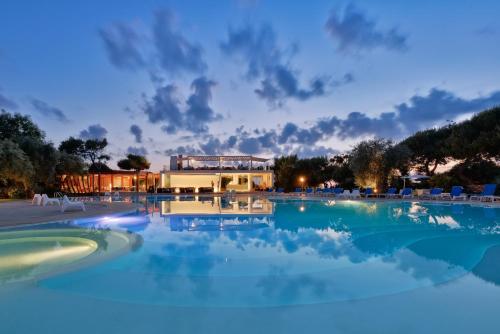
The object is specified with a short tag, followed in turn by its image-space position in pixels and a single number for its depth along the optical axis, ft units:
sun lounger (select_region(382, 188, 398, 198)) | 67.62
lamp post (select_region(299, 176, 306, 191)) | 101.04
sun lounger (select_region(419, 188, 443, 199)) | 60.23
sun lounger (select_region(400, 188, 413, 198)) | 65.57
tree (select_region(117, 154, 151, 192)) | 142.80
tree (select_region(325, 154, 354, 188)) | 93.67
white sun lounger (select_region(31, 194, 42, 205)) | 48.11
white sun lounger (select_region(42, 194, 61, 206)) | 45.85
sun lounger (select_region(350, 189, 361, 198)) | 70.55
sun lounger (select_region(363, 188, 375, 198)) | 69.87
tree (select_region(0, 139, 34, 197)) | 50.75
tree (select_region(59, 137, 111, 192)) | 130.41
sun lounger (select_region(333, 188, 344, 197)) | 76.00
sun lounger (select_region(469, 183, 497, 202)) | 52.85
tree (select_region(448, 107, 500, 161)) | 67.31
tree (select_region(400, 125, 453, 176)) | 87.10
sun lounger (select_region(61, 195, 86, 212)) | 36.65
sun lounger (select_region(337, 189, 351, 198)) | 71.03
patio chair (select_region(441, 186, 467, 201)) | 58.39
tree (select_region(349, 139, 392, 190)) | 73.41
